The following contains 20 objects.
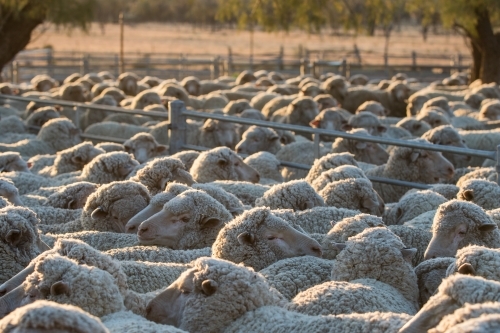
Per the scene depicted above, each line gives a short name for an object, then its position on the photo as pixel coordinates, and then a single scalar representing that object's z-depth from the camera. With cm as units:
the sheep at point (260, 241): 889
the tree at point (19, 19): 3076
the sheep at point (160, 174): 1280
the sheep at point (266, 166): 1616
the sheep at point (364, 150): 1805
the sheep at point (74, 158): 1614
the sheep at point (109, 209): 1130
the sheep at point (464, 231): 949
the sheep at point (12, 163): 1554
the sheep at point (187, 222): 1017
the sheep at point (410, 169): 1545
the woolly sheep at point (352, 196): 1188
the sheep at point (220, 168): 1433
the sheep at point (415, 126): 2222
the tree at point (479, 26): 3722
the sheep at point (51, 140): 1955
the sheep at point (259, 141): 1911
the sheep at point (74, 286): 646
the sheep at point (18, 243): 865
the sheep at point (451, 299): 571
